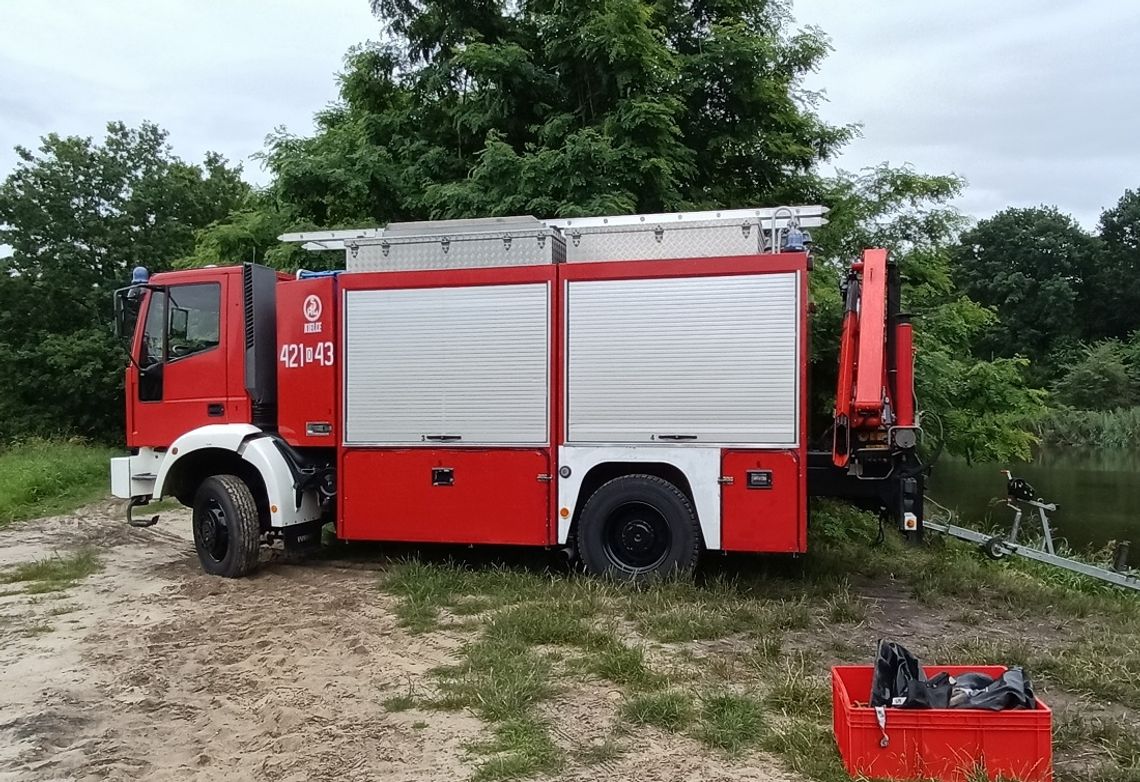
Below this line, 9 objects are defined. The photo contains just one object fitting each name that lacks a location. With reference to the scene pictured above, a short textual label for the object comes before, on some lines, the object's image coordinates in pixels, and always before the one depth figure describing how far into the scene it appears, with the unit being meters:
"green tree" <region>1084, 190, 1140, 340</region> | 63.88
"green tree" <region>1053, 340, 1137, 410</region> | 47.22
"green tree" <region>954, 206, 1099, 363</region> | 60.00
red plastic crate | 3.63
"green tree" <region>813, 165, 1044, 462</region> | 12.69
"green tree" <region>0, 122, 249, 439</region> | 29.38
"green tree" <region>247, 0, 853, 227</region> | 11.27
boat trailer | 7.45
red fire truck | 6.75
